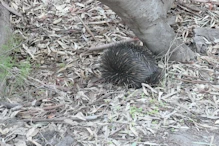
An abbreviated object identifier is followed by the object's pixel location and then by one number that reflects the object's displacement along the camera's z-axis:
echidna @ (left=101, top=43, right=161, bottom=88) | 7.56
